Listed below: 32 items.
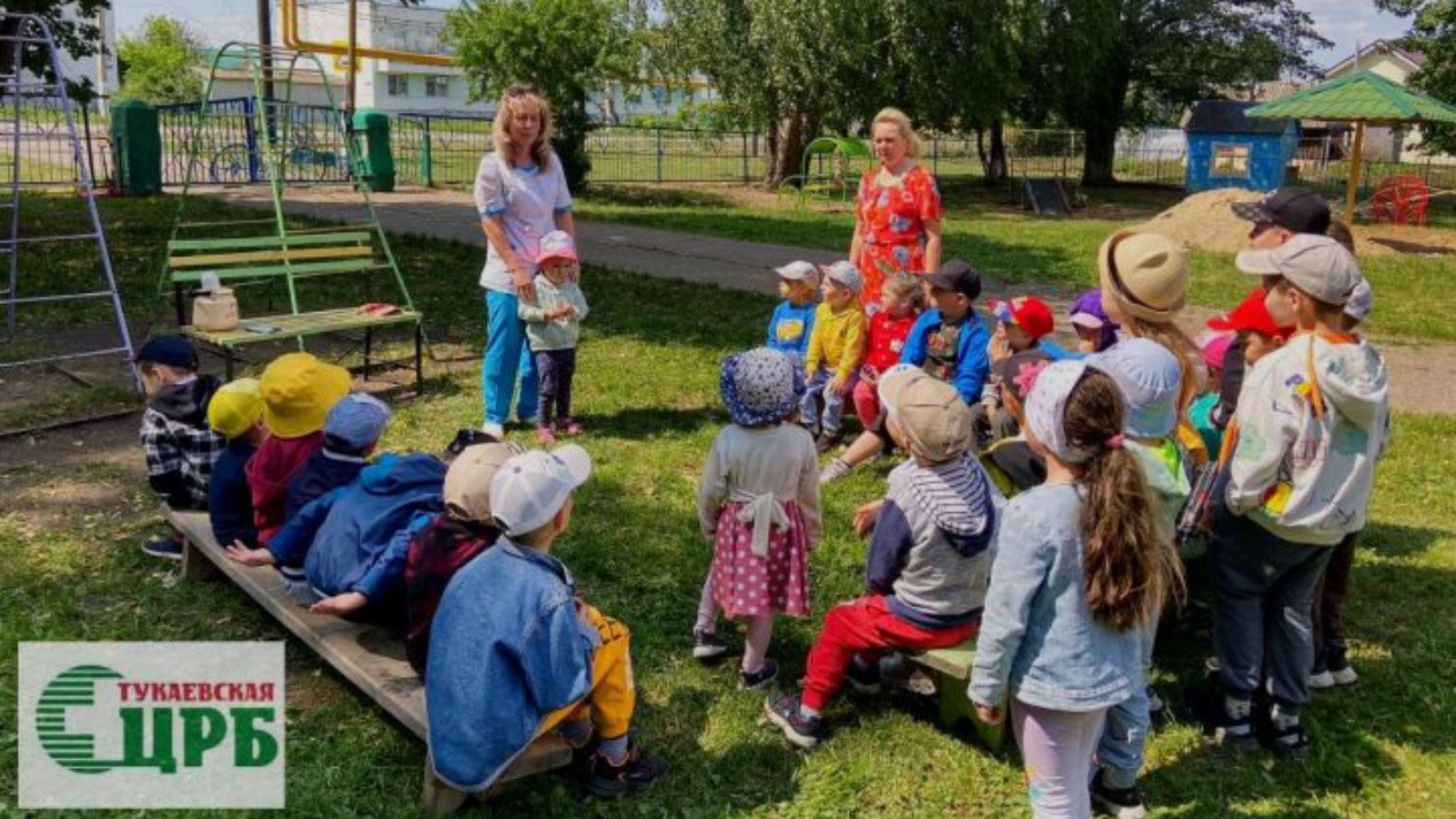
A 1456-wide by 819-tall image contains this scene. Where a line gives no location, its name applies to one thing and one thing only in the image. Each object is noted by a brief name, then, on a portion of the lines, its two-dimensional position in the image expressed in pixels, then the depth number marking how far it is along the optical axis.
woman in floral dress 6.04
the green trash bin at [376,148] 20.89
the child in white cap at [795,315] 6.14
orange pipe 32.88
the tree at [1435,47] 25.64
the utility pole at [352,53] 25.92
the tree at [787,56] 21.42
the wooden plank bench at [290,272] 6.98
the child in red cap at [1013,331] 4.69
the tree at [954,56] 21.58
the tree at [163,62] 47.97
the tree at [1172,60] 30.39
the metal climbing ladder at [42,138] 7.24
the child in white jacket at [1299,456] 3.31
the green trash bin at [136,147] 19.00
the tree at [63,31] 12.38
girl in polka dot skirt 3.60
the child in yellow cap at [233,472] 4.14
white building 64.81
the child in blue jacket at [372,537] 3.46
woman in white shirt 6.09
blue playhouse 26.48
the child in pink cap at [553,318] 6.12
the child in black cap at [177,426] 4.47
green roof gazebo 17.48
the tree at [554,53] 22.00
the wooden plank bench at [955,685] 3.30
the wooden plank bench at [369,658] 3.07
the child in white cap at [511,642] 2.88
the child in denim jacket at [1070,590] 2.68
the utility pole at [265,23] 24.01
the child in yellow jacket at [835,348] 6.03
